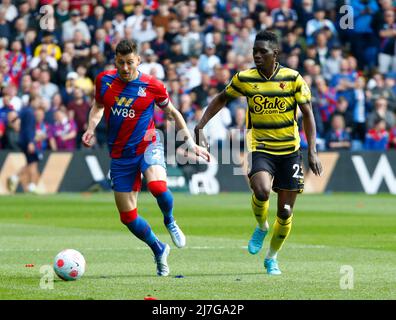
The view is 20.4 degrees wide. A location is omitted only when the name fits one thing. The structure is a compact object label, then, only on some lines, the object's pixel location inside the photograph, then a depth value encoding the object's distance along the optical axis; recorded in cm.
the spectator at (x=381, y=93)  2723
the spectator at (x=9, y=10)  2780
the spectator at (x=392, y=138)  2684
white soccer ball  1072
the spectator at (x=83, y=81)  2652
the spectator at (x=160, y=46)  2772
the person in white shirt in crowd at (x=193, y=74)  2711
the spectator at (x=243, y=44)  2781
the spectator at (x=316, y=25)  2844
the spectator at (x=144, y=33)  2766
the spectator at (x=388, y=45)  2873
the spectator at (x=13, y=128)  2548
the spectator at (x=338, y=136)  2662
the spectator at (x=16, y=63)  2658
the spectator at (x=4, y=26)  2728
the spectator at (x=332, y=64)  2780
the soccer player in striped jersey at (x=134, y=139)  1128
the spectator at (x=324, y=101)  2686
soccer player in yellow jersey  1152
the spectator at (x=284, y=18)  2853
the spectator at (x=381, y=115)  2677
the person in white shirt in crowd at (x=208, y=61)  2747
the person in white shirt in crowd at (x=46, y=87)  2628
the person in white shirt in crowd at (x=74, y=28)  2750
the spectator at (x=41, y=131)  2578
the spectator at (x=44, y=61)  2661
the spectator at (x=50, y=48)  2708
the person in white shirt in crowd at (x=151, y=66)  2619
